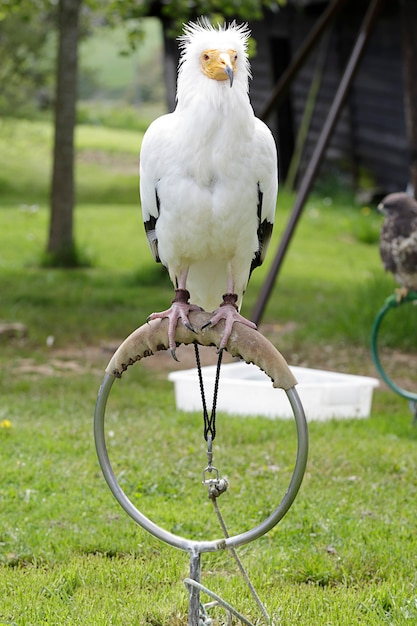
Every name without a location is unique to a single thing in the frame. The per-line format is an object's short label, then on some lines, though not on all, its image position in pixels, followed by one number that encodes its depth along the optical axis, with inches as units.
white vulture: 251.0
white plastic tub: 466.6
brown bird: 474.0
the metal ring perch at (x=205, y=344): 231.9
